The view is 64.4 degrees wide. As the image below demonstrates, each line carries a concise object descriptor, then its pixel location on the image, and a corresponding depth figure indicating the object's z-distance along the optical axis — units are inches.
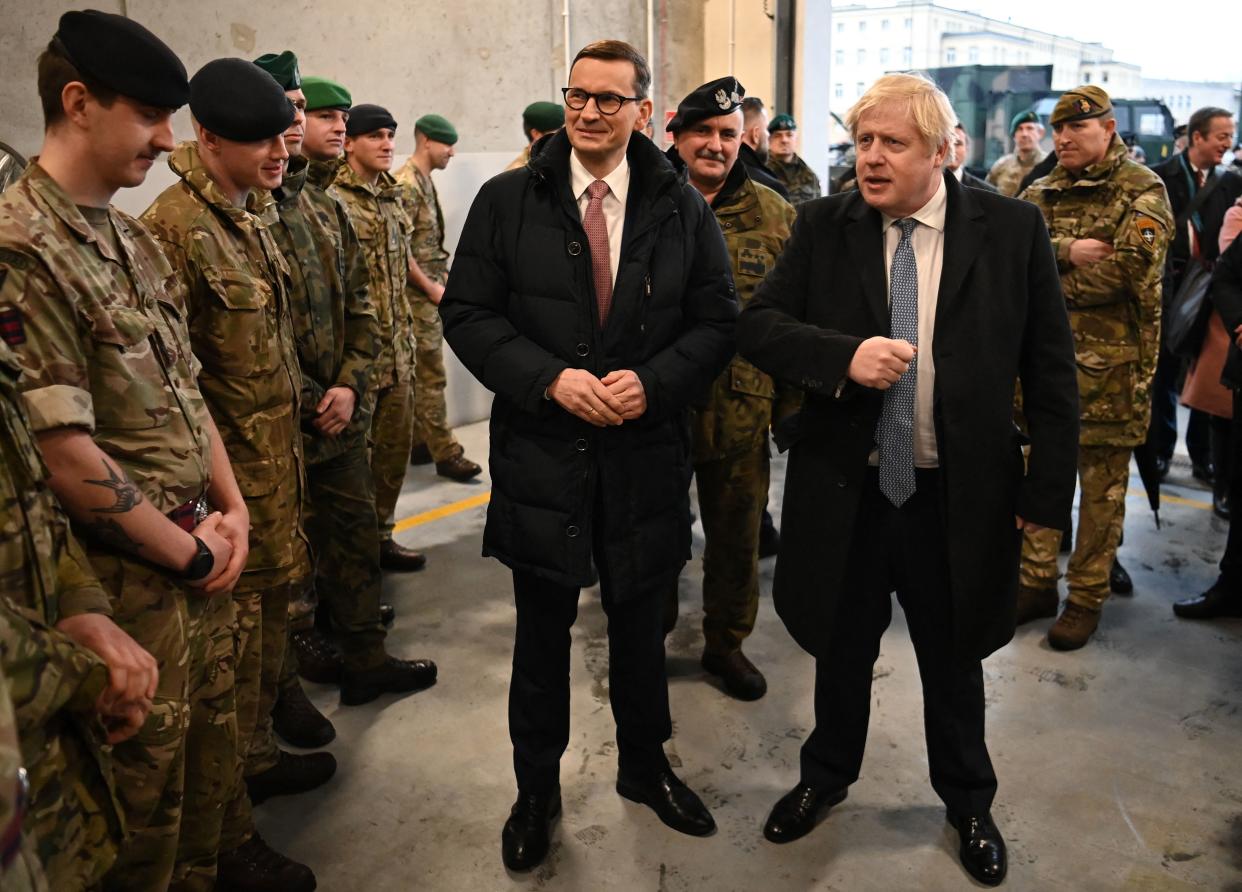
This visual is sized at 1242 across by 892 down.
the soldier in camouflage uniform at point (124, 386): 62.1
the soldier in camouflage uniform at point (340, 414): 115.0
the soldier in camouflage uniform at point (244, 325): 90.9
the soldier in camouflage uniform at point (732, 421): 122.0
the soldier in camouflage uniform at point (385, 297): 155.2
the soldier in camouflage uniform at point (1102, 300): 136.6
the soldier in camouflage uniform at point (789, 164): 273.7
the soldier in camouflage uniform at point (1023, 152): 295.7
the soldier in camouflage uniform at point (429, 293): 219.6
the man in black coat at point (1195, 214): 195.2
